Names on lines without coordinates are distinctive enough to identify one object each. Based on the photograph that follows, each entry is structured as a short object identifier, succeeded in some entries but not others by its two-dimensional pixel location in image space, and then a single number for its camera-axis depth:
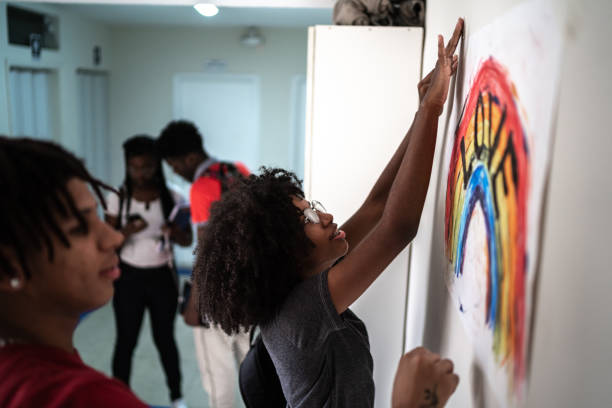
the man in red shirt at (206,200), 2.28
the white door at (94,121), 4.89
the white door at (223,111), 5.46
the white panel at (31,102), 3.81
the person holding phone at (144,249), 2.60
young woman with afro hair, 1.05
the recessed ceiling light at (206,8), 2.04
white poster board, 0.65
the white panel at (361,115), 1.78
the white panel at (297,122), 5.36
